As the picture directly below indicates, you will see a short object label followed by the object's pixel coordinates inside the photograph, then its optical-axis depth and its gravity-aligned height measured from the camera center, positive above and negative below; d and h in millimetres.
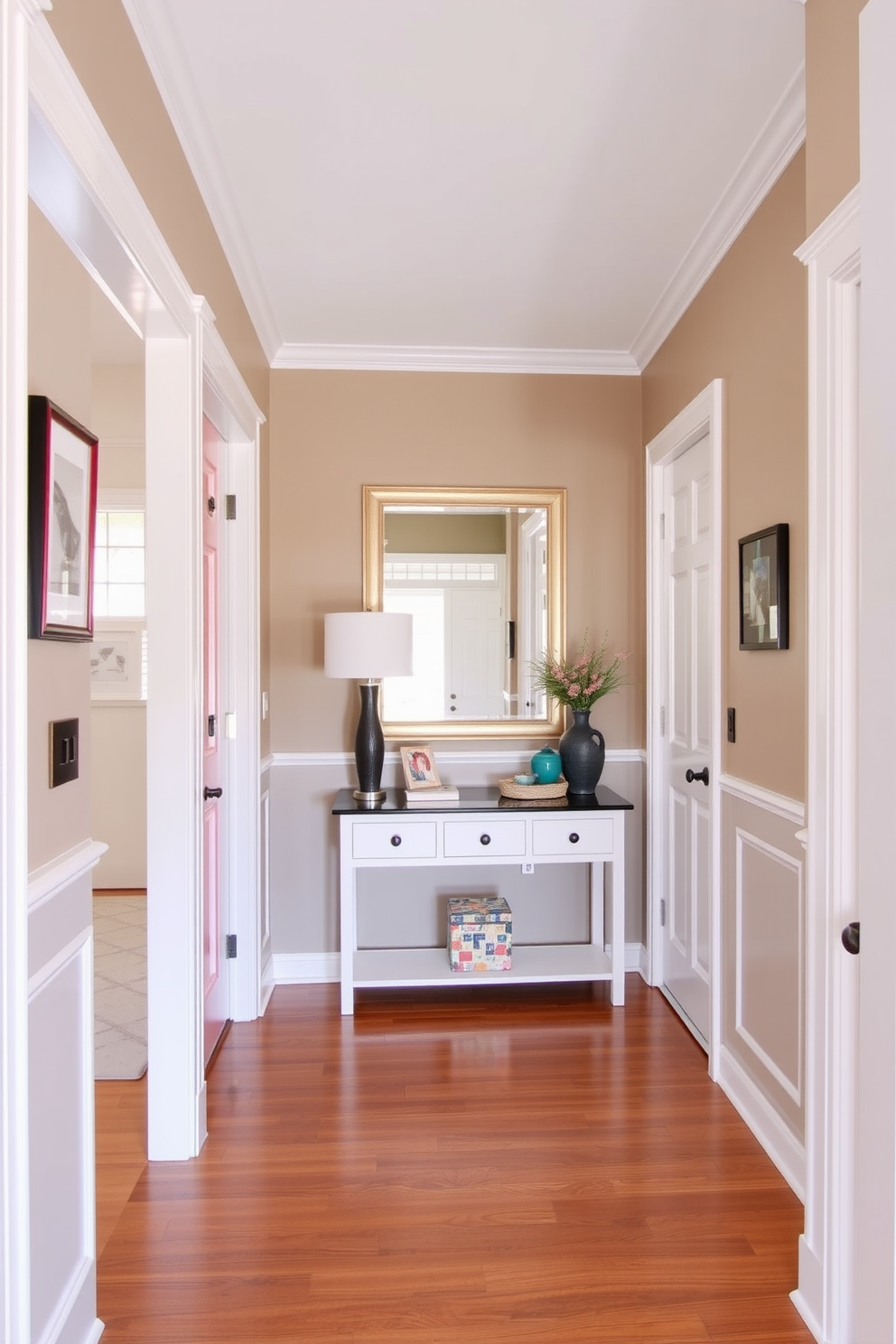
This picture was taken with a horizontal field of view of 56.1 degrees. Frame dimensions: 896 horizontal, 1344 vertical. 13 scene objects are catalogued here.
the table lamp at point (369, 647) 3137 +69
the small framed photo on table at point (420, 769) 3359 -420
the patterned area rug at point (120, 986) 2871 -1337
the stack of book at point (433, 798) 3260 -517
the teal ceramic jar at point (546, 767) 3432 -418
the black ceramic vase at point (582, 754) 3402 -367
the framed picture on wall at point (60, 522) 1383 +256
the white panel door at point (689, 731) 2934 -248
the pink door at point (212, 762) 2863 -337
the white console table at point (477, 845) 3205 -693
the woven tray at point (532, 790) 3328 -500
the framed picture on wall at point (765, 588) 2209 +209
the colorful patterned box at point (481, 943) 3293 -1092
